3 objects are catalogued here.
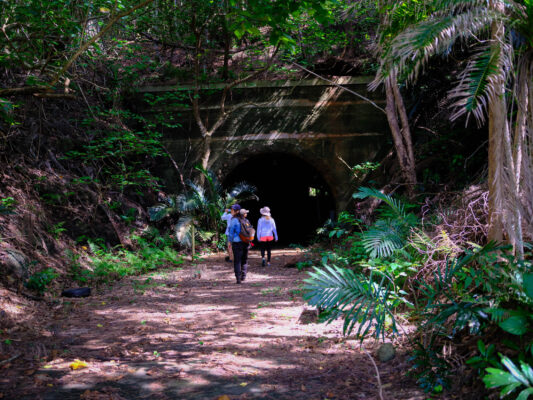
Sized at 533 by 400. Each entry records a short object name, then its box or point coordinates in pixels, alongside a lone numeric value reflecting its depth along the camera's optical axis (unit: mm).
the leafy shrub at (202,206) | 11891
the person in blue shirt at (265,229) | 9820
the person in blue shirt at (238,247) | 7549
